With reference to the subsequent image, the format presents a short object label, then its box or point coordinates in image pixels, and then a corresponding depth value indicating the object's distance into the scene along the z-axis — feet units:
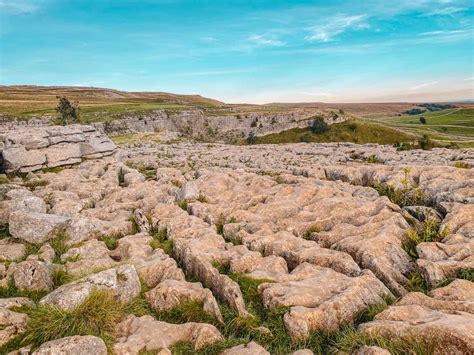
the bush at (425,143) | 417.90
